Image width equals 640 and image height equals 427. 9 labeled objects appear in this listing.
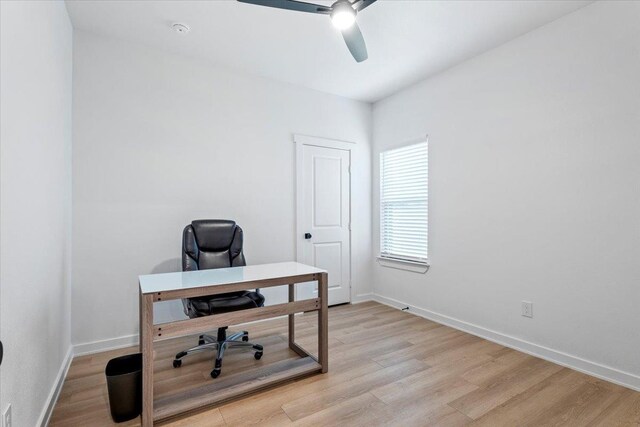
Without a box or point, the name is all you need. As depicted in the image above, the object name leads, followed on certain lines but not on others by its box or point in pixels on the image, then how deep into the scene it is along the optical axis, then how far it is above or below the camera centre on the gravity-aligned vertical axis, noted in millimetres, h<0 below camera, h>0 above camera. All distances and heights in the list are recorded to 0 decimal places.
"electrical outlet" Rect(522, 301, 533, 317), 2746 -829
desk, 1793 -685
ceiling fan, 1959 +1272
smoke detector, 2645 +1548
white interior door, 3883 -32
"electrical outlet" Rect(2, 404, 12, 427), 1243 -818
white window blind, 3781 +127
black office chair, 2395 -461
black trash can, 1815 -1050
